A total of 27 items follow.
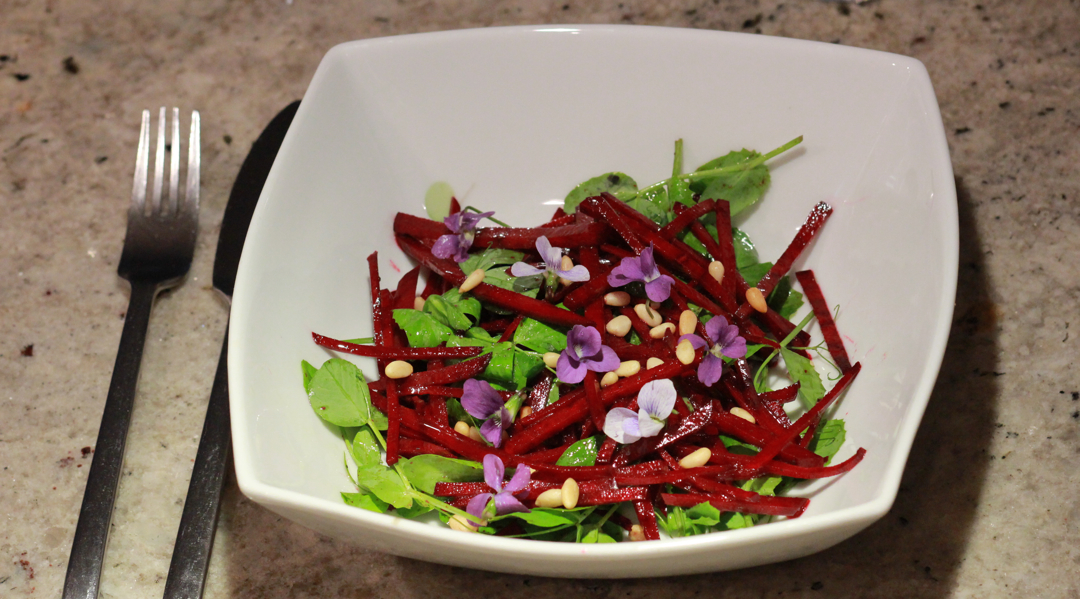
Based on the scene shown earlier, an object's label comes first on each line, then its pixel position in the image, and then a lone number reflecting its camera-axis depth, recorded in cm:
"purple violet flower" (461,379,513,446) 60
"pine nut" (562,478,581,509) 59
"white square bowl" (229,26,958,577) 58
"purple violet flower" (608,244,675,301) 62
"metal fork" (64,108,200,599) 63
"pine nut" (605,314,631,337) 62
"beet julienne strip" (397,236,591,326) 63
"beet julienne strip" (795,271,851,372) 63
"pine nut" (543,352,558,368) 62
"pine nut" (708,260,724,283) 64
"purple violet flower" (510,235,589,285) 63
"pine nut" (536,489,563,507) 59
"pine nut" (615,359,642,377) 61
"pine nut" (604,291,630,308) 63
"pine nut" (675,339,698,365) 61
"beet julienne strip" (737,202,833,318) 64
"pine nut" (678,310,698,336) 62
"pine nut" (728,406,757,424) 61
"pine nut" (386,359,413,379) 62
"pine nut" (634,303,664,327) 63
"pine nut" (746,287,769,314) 63
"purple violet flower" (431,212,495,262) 65
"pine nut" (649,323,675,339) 62
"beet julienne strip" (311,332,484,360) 63
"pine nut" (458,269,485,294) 63
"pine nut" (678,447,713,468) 60
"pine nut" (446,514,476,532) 59
